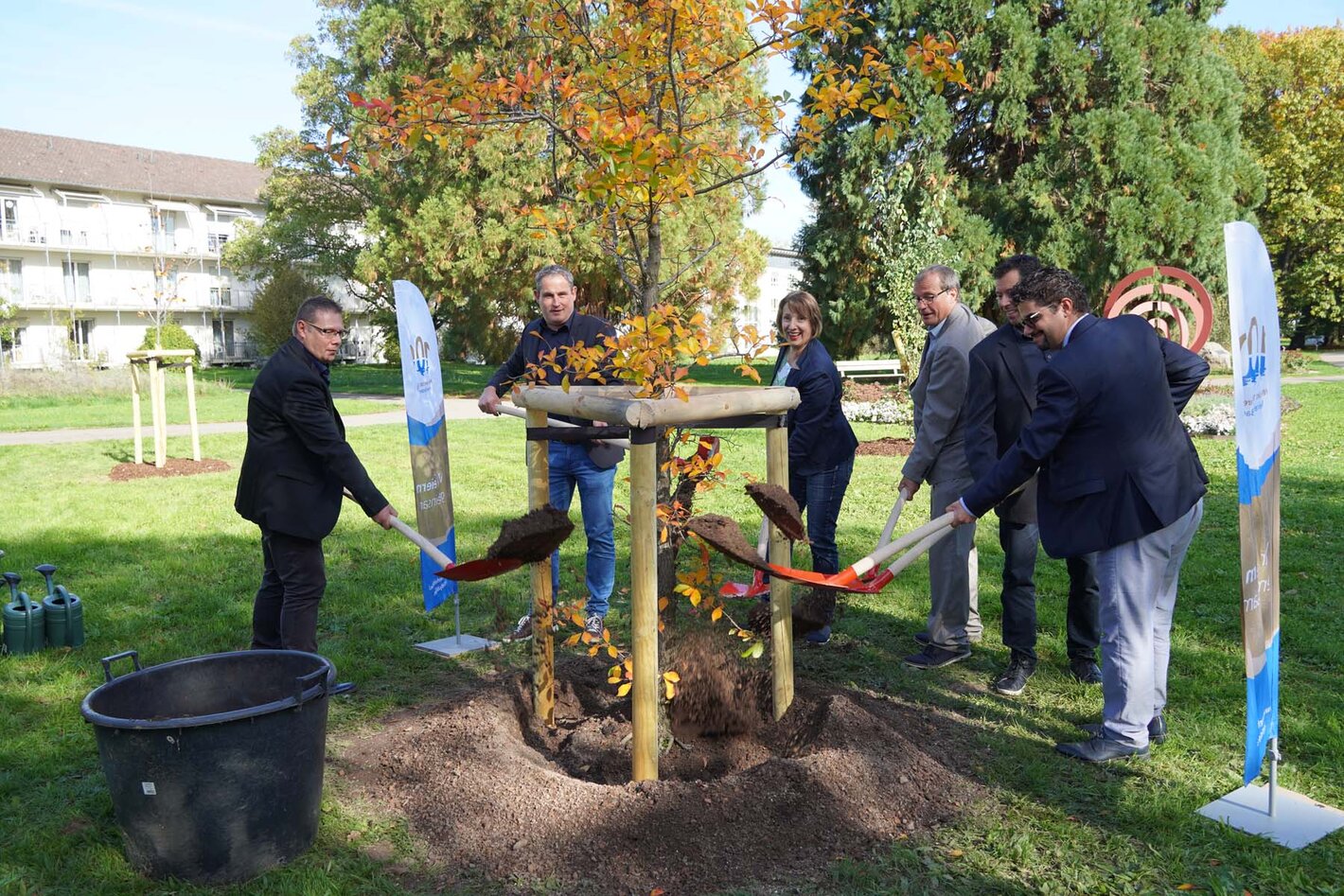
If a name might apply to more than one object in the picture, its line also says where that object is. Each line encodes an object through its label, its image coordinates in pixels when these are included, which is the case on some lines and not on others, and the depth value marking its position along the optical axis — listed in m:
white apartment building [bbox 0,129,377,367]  47.44
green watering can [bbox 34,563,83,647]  5.37
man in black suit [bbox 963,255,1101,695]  4.72
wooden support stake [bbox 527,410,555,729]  4.16
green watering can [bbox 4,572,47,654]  5.24
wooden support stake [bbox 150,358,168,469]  10.94
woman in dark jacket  5.31
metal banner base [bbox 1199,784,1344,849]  3.29
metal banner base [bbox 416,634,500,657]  5.39
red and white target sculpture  8.46
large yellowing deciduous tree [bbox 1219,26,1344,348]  32.19
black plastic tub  2.92
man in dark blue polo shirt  5.12
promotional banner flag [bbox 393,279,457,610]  5.12
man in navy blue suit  3.68
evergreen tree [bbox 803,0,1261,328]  19.94
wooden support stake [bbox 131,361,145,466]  11.34
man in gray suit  4.91
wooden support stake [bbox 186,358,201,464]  11.52
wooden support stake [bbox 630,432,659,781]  3.28
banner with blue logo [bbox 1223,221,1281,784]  3.06
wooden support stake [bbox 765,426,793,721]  3.94
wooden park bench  18.80
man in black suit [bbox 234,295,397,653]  4.27
